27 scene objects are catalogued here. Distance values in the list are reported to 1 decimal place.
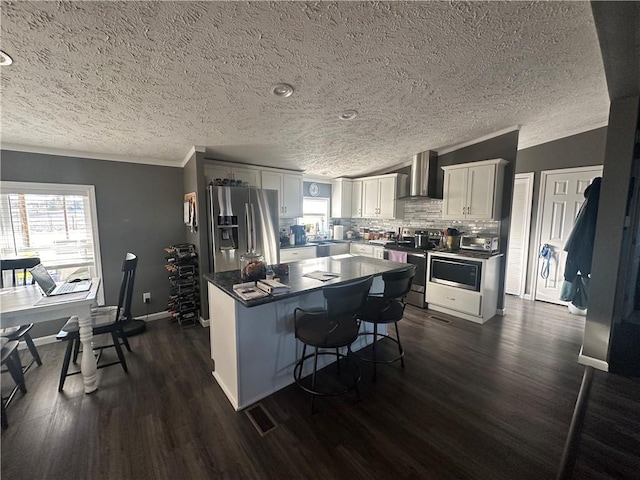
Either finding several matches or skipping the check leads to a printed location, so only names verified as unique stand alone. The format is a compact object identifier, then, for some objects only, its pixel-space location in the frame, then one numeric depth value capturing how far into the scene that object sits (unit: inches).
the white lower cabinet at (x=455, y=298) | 138.6
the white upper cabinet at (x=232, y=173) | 147.3
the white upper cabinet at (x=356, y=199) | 218.1
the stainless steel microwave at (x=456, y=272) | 137.9
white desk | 71.2
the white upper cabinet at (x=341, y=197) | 219.1
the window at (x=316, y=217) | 219.6
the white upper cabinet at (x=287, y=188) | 174.6
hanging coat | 101.0
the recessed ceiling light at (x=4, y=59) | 53.6
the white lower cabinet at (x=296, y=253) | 181.3
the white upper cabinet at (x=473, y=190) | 143.0
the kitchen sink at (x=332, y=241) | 214.5
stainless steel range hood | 171.9
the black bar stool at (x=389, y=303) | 88.3
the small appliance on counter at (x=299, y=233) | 199.0
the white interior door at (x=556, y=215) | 157.2
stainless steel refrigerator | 128.6
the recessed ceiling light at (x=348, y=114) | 103.6
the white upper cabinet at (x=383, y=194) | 193.8
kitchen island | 76.3
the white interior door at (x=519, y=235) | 176.7
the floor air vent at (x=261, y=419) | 70.2
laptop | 82.6
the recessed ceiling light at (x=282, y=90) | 78.9
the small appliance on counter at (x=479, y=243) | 145.8
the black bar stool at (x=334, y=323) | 71.0
